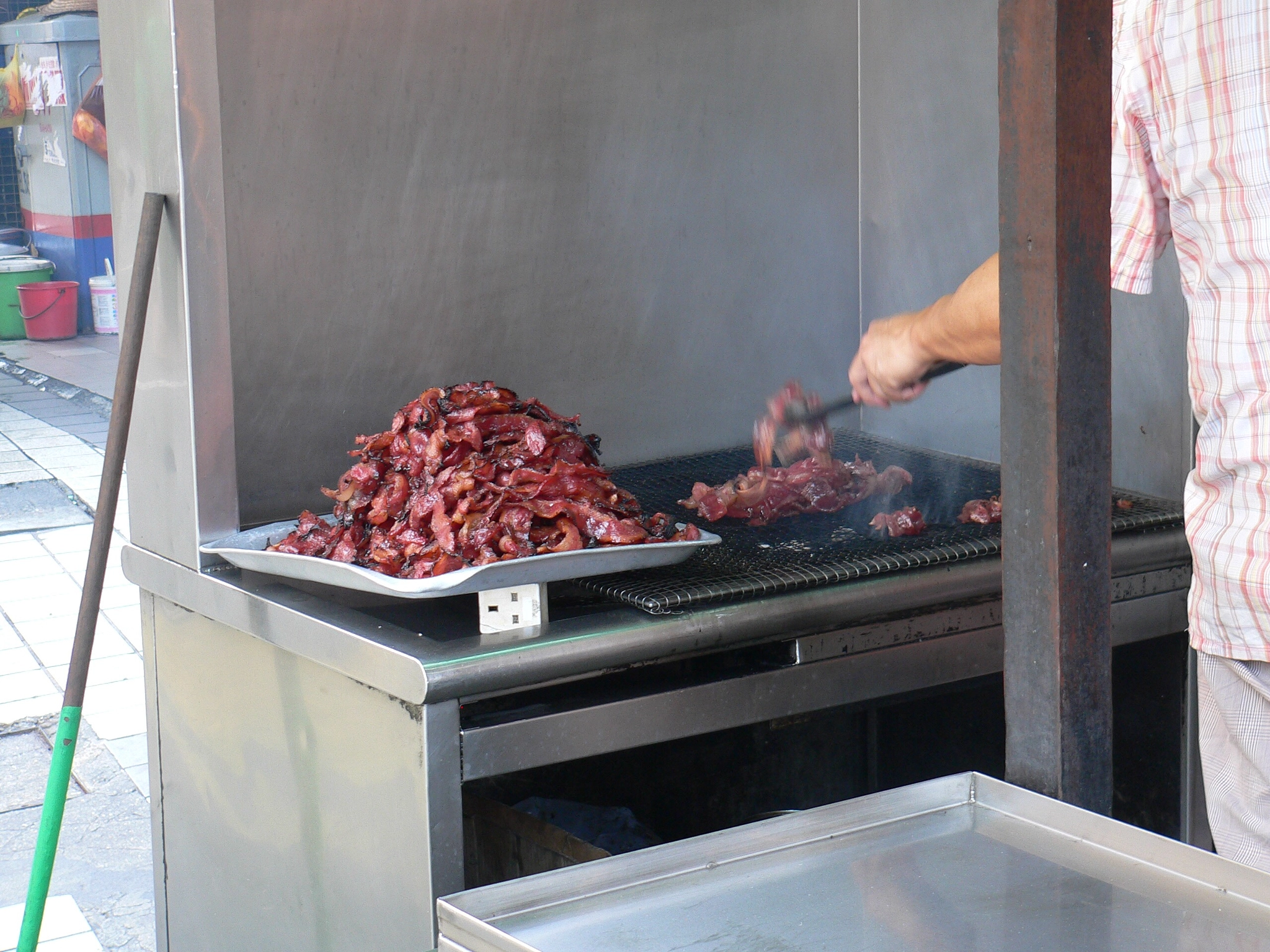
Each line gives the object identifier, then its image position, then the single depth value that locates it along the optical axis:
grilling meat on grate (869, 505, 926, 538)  2.56
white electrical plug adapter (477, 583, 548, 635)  2.11
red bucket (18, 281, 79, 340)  11.91
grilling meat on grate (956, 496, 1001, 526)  2.62
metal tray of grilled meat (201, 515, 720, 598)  1.94
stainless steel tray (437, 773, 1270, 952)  1.20
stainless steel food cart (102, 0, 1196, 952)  2.14
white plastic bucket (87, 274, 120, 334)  12.12
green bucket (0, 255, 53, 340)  12.12
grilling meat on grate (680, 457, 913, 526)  2.76
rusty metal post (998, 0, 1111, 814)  1.38
